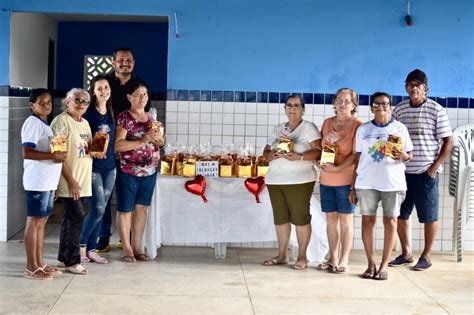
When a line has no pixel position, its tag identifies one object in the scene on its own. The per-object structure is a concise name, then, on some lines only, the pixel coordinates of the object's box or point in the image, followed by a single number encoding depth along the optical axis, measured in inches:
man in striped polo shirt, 251.9
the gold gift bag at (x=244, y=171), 257.1
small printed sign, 256.4
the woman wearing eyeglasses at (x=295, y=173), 244.1
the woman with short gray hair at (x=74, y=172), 223.3
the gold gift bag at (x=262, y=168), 257.0
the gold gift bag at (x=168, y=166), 258.7
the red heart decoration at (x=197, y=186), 253.8
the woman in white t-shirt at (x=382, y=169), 231.0
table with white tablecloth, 257.4
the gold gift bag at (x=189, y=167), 255.6
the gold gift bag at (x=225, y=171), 257.3
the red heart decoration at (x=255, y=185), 254.4
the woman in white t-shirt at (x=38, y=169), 213.2
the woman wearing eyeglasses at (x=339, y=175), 239.5
